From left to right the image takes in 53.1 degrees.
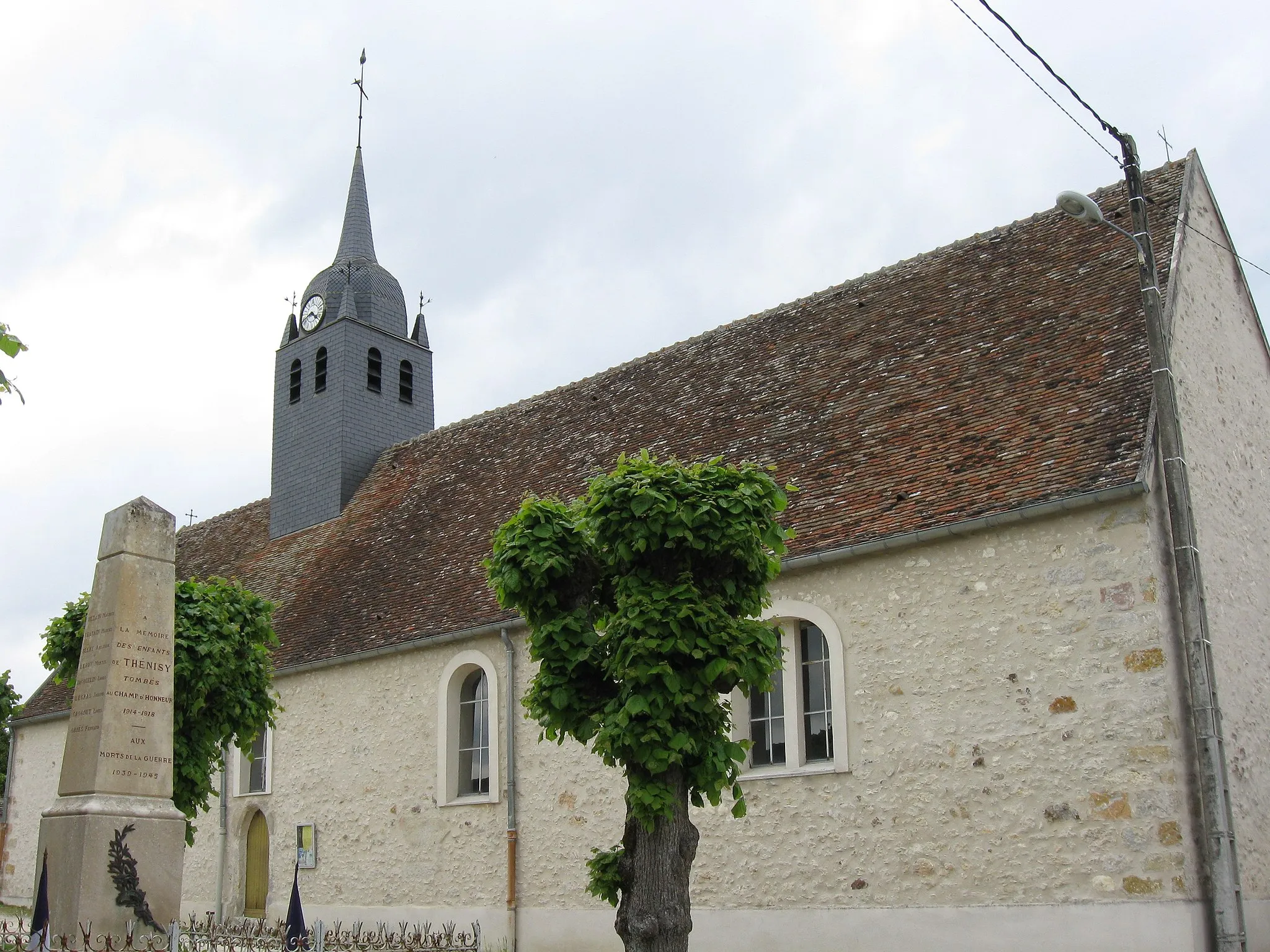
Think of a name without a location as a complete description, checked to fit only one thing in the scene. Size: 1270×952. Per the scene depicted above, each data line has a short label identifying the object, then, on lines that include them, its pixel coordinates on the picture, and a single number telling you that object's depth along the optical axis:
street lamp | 9.25
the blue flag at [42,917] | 8.34
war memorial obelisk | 8.41
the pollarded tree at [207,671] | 12.78
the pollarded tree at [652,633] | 9.09
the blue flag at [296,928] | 10.05
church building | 10.99
